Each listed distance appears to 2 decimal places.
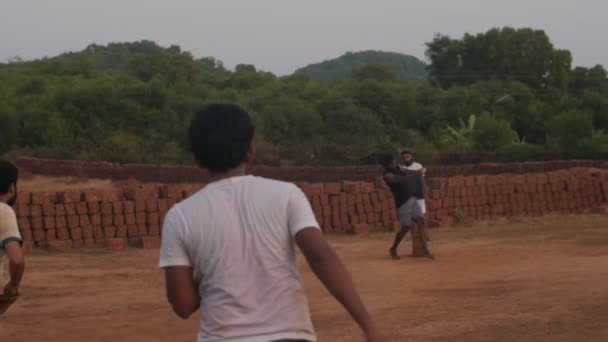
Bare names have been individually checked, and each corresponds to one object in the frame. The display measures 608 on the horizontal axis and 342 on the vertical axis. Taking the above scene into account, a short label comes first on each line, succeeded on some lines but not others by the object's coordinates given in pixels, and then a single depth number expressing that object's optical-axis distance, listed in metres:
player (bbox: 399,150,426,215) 13.31
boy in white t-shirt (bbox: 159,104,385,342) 2.93
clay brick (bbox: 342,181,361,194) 19.27
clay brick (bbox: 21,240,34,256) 15.38
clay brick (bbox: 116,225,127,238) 16.67
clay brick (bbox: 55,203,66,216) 16.03
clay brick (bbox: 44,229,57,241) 15.97
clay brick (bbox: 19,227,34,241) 15.76
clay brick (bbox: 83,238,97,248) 16.31
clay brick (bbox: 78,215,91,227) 16.31
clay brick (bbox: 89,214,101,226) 16.42
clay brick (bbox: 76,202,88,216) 16.28
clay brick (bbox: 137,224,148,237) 16.80
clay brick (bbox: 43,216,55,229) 15.94
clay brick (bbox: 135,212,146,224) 16.80
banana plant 42.78
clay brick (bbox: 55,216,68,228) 16.05
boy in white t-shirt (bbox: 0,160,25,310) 4.98
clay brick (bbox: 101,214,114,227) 16.55
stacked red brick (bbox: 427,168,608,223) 20.73
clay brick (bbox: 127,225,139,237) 16.77
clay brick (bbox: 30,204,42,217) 15.86
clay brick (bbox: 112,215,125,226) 16.64
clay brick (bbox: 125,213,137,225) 16.73
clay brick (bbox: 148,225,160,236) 16.92
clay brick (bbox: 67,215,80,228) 16.20
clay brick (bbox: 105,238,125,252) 16.12
